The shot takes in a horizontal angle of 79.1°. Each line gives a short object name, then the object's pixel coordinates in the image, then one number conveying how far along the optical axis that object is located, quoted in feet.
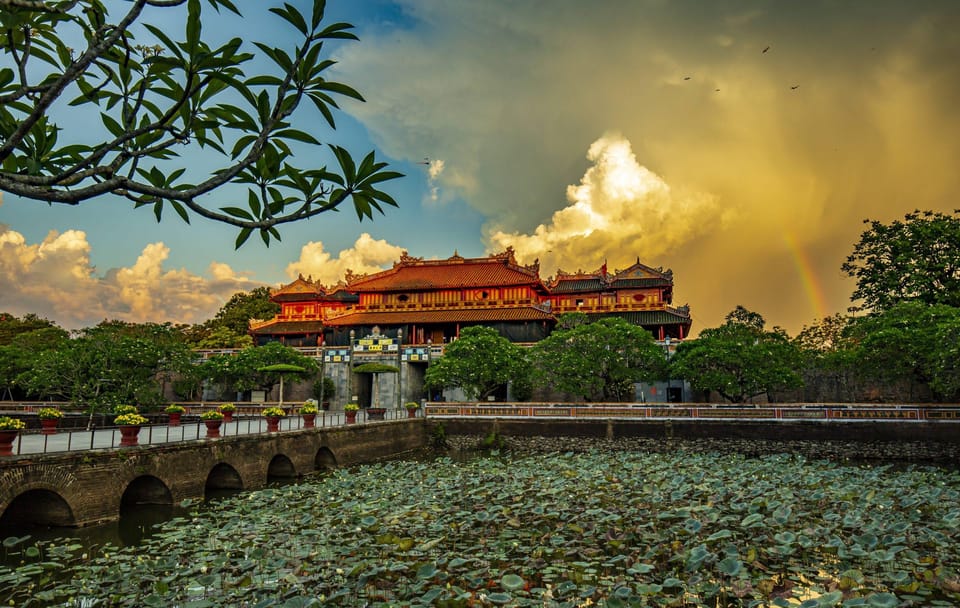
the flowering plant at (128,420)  48.32
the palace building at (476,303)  140.87
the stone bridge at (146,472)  40.50
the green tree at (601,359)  103.81
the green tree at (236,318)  171.40
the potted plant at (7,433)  39.55
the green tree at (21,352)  109.81
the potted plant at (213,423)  57.67
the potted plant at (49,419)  55.11
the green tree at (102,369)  86.89
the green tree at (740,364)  96.63
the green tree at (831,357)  97.19
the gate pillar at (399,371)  128.84
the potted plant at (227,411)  70.97
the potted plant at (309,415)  74.33
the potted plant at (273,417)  67.41
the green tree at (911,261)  100.32
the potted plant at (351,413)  86.02
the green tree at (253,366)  115.44
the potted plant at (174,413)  76.34
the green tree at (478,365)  106.11
